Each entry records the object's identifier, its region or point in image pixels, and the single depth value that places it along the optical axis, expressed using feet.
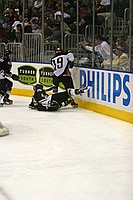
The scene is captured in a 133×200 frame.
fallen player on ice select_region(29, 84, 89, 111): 37.92
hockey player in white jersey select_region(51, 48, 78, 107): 39.03
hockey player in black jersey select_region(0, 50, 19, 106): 41.27
